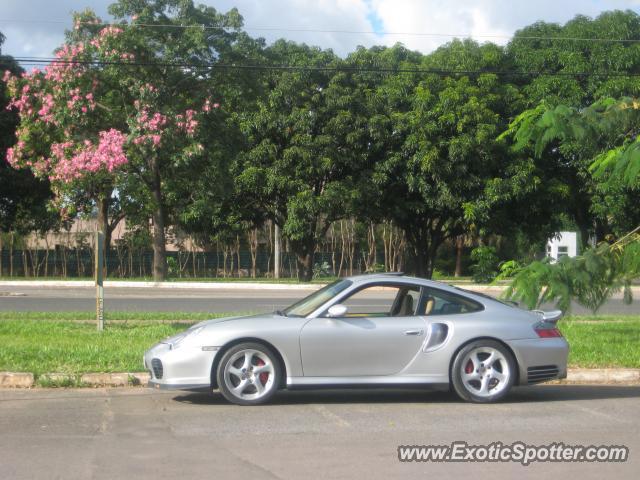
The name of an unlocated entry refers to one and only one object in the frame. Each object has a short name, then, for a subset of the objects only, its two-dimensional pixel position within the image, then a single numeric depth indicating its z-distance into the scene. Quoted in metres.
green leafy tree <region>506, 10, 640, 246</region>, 35.19
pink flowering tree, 29.41
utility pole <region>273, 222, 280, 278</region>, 39.81
